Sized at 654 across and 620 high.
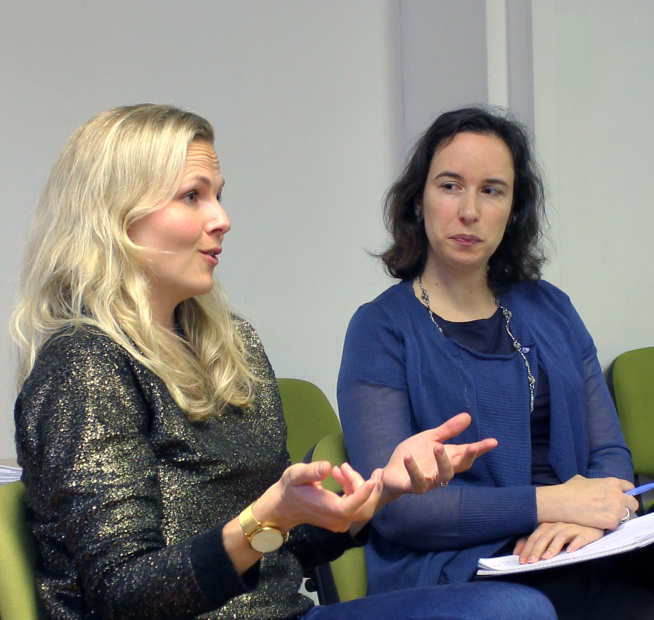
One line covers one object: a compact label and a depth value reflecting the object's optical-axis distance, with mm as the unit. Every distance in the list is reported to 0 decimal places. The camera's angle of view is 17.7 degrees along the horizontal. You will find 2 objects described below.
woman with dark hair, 2575
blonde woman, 2205
